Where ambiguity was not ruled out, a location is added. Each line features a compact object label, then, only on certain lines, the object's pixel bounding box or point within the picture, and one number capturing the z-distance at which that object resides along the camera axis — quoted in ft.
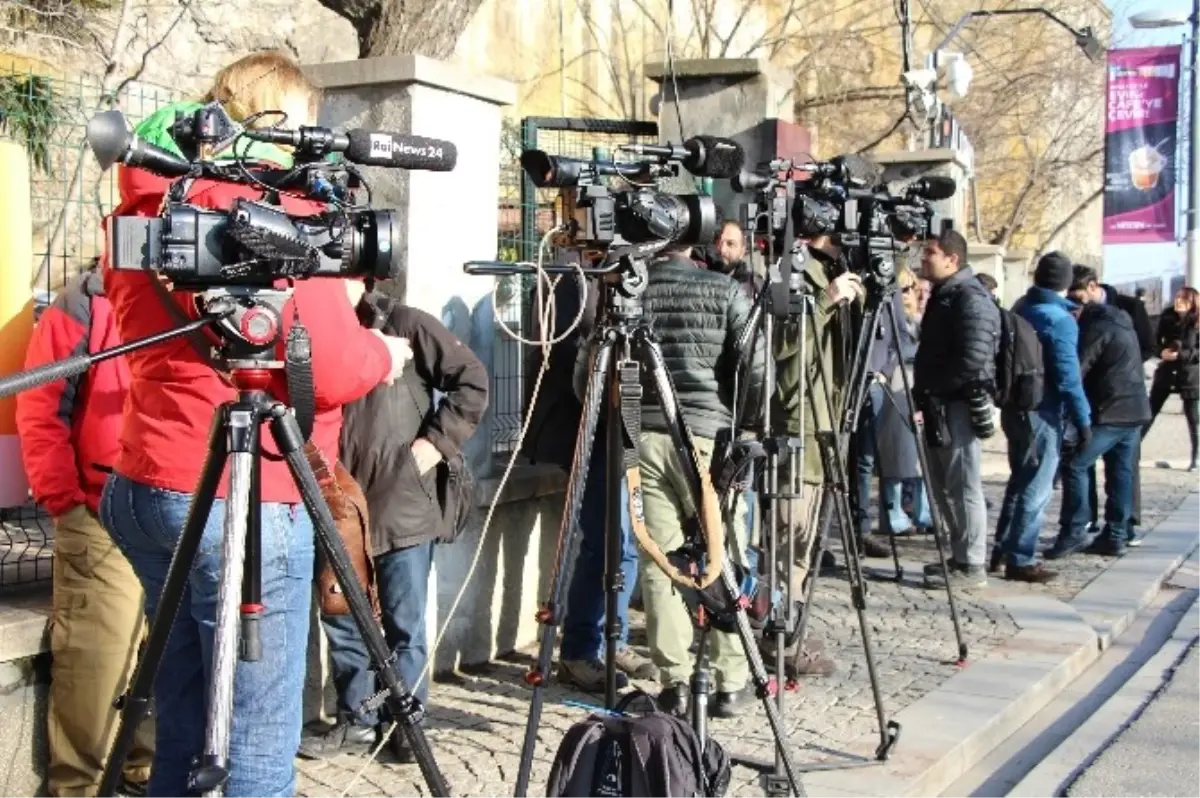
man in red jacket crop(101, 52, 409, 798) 10.46
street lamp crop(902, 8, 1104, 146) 47.39
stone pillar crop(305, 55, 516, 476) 19.17
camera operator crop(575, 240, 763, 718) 18.98
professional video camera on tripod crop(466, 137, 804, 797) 13.44
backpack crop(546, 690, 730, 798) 11.83
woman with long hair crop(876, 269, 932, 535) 33.01
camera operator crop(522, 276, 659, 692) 20.58
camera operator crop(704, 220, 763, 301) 23.39
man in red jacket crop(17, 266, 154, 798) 14.87
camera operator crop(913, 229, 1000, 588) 27.53
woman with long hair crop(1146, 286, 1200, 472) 47.06
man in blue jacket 29.68
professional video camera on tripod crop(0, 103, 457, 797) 9.45
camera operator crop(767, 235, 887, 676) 21.35
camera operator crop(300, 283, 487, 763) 17.47
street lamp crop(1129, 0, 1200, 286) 60.39
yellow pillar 15.70
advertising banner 60.59
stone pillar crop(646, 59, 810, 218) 28.40
